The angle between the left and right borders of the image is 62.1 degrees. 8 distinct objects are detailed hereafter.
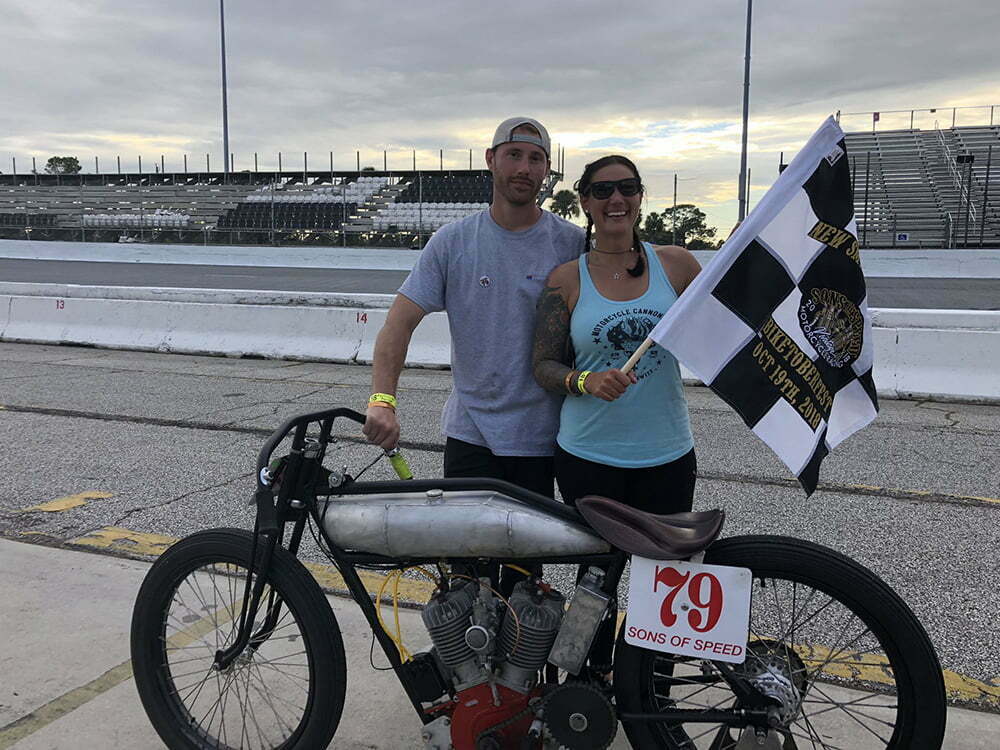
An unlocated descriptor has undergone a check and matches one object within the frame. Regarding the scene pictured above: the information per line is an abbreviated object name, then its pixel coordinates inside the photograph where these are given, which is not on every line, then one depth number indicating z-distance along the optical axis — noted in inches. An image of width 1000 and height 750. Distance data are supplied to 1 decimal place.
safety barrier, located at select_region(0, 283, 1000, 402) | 306.8
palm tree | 1244.8
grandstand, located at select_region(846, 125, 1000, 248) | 1047.5
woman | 100.3
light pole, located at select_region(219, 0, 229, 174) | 1420.2
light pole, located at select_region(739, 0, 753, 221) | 932.9
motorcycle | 84.5
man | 105.9
